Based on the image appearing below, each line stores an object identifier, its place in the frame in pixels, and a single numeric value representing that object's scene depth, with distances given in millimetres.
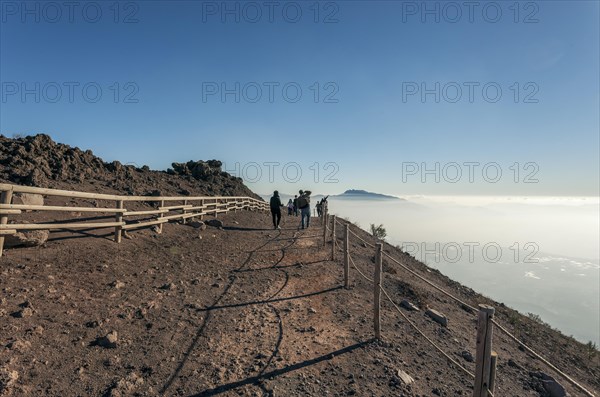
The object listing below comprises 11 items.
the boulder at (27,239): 6836
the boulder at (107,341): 4656
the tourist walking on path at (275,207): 18484
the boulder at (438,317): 8297
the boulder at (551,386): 6682
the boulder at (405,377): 4988
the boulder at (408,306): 8545
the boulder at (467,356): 6712
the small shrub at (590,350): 12941
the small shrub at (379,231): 32562
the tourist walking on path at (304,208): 19773
